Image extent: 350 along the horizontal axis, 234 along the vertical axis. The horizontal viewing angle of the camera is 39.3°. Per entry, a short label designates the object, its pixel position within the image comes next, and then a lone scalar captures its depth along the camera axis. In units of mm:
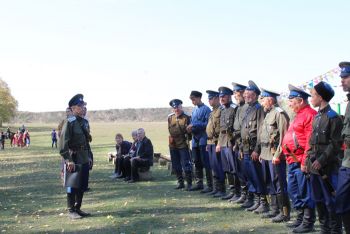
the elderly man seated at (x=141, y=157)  14484
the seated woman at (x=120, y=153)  15619
